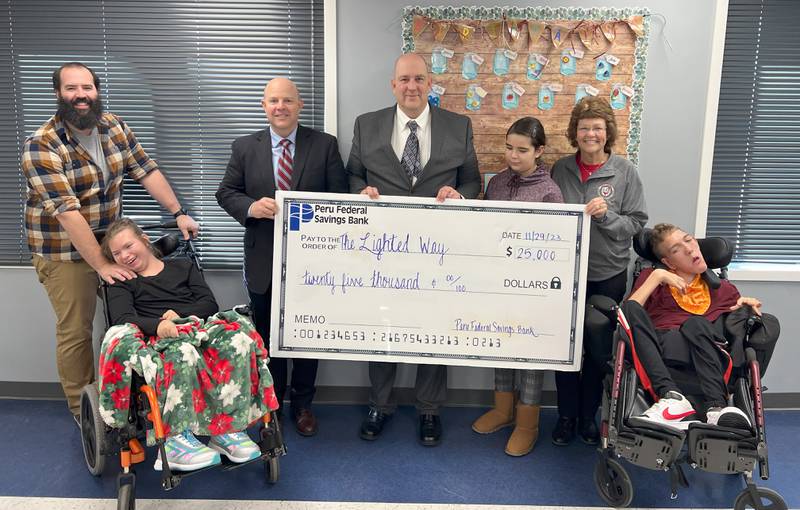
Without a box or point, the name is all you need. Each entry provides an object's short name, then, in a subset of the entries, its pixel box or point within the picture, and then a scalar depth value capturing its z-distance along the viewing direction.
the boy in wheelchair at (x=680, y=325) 2.37
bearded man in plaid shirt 2.72
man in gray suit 2.88
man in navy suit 2.95
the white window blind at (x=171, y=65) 3.22
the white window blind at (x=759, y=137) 3.23
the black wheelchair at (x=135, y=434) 2.31
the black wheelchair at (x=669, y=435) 2.22
